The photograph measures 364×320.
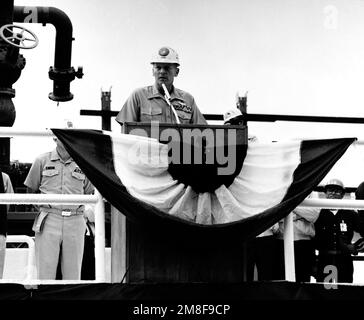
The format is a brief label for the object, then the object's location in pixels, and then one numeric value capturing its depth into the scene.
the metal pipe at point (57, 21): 14.03
